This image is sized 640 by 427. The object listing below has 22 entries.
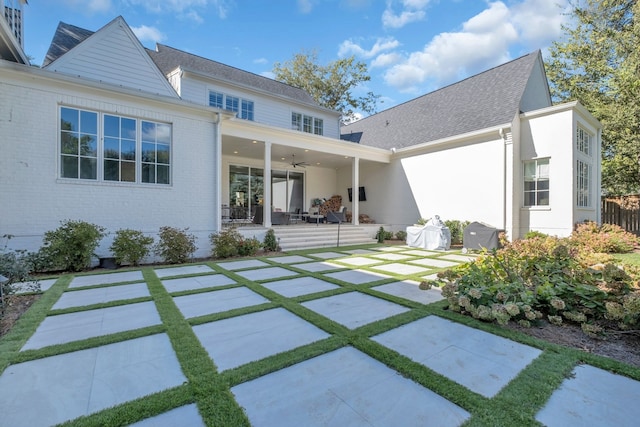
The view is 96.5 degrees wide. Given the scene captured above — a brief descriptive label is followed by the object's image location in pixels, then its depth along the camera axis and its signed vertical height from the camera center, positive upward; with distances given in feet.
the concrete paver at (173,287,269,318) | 12.05 -4.20
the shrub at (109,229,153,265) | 21.08 -2.68
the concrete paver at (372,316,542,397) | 7.28 -4.18
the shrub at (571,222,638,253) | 24.67 -2.29
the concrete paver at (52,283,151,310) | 12.93 -4.22
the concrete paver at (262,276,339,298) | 14.66 -4.14
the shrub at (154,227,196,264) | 22.71 -2.87
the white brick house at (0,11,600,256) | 20.24 +6.62
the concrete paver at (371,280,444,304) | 13.67 -4.11
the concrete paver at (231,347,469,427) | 5.79 -4.20
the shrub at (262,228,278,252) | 29.09 -3.25
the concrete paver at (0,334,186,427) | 6.01 -4.23
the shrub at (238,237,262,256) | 26.50 -3.35
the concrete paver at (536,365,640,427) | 5.81 -4.20
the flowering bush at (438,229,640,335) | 10.16 -3.07
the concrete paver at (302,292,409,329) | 11.06 -4.15
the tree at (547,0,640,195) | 40.91 +23.27
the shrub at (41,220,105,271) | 18.90 -2.40
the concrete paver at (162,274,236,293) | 15.56 -4.19
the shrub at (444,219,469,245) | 33.83 -1.99
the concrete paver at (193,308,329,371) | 8.31 -4.20
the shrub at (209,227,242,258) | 25.07 -2.86
